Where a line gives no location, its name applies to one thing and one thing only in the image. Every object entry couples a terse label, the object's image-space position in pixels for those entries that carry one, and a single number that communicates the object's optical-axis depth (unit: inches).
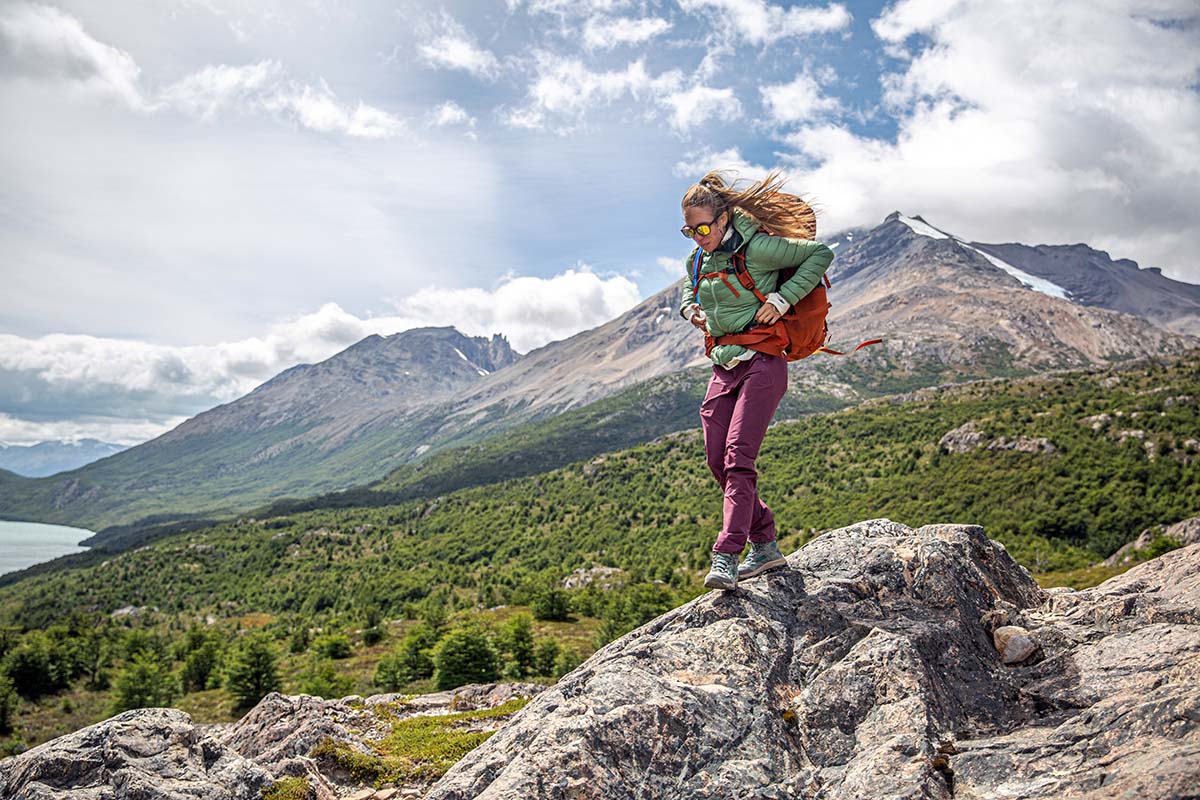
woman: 250.8
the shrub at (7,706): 1134.2
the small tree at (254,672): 1063.0
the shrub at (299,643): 1860.2
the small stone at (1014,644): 220.2
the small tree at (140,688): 1139.3
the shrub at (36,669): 1314.0
